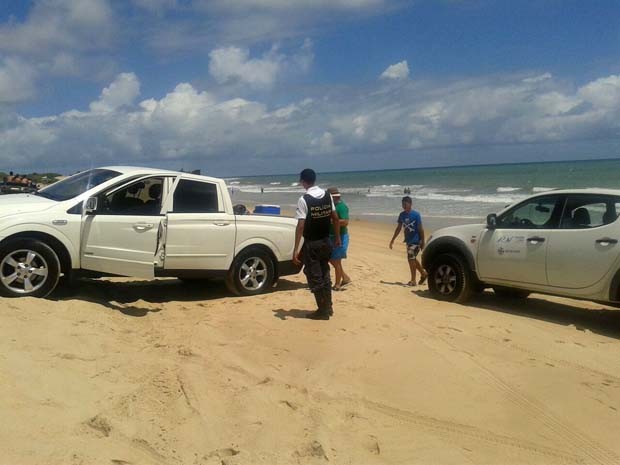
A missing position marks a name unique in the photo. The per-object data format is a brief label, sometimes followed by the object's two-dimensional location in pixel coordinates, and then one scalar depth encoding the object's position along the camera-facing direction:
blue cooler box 9.71
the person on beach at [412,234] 10.08
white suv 7.19
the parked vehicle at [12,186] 19.74
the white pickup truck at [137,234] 7.00
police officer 7.27
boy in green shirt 9.23
